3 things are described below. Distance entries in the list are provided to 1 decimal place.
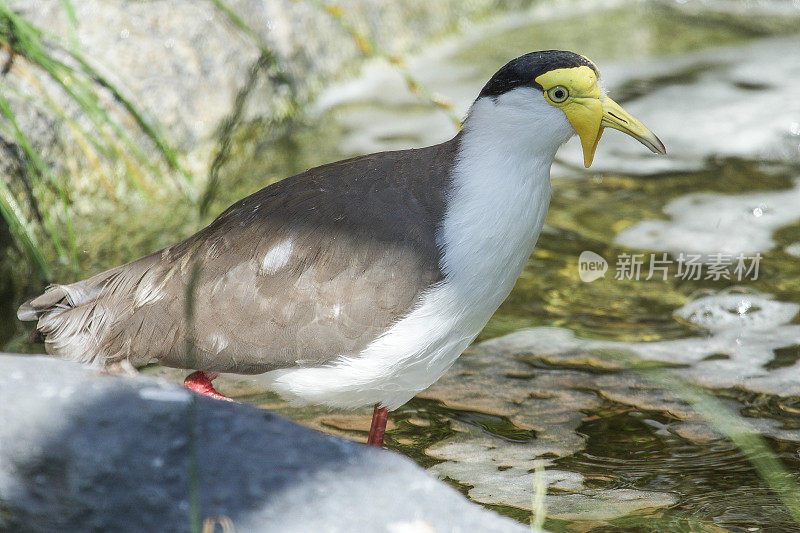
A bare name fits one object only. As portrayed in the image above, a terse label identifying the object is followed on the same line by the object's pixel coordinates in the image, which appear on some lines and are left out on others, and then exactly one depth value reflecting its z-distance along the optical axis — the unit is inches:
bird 239.3
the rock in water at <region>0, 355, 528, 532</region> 165.2
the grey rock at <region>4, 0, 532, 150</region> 398.0
